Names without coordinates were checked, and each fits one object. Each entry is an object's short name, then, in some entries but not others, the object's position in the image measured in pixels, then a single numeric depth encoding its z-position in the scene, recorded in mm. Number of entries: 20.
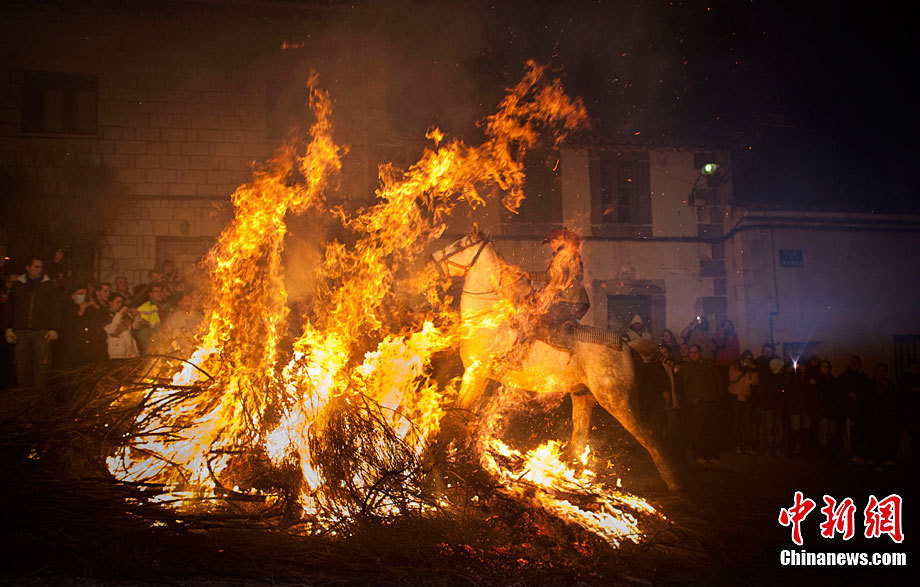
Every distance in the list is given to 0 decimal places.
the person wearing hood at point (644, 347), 6520
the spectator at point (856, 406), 8633
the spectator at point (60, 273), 8344
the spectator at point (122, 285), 9695
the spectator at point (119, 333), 8023
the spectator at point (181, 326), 7754
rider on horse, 5699
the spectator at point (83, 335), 7863
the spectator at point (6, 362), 7715
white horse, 5453
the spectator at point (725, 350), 9539
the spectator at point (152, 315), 8344
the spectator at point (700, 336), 11578
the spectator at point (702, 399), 8305
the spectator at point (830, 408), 8836
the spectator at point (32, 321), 7762
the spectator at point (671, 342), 9630
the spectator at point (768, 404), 9070
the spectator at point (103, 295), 8550
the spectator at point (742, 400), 9031
